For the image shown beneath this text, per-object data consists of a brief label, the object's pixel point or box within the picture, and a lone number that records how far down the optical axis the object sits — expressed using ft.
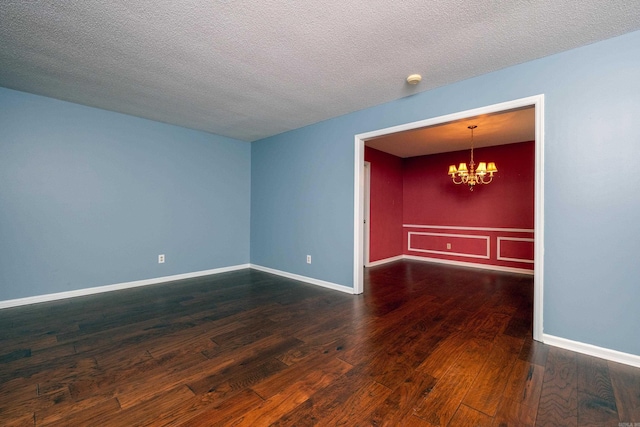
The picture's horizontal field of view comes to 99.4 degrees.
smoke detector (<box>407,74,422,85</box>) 8.55
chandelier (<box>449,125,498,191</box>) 14.25
